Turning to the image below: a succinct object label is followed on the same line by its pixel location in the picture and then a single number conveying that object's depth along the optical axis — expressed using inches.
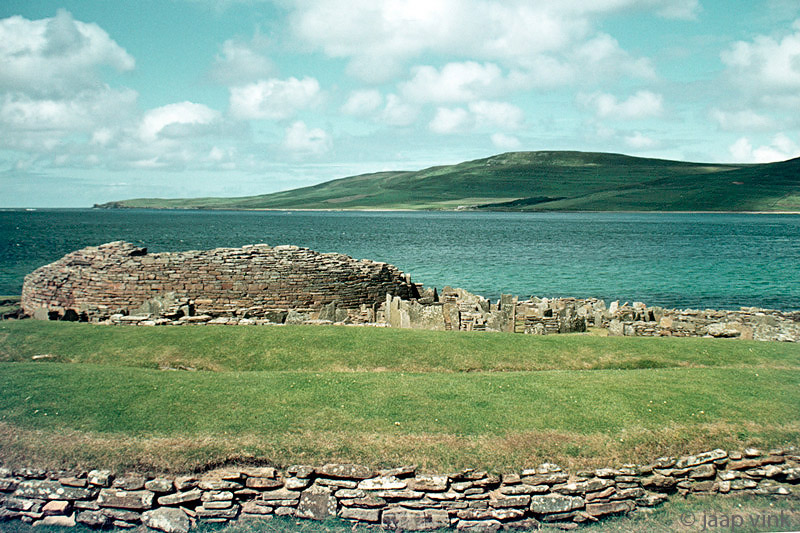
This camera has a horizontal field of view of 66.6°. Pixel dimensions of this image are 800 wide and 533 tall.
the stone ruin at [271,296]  794.8
